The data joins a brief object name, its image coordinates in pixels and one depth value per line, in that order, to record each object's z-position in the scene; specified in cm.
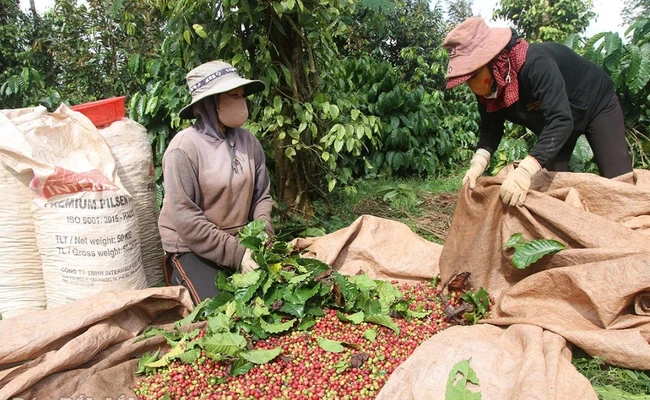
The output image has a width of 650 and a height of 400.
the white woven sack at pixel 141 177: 267
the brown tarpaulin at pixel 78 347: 174
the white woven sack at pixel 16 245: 232
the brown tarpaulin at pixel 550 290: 154
